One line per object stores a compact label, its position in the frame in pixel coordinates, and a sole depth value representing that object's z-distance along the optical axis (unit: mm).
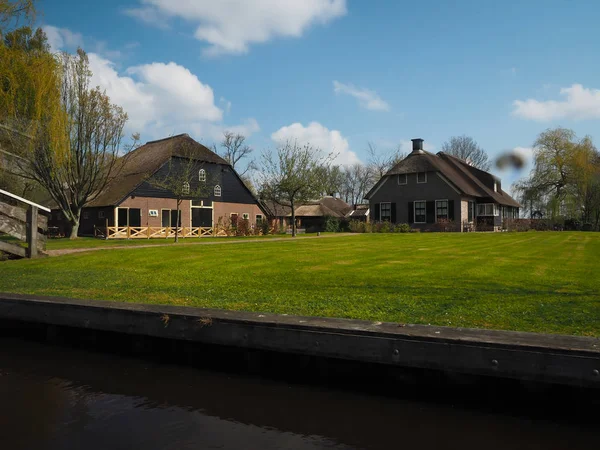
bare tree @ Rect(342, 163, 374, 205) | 82250
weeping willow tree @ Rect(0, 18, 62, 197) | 16406
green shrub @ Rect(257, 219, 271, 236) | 35594
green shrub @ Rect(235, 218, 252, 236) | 33656
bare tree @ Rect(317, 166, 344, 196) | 32969
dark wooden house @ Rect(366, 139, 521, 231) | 37594
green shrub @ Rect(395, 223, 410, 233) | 35938
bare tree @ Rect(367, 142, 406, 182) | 64375
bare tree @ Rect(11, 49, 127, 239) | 25406
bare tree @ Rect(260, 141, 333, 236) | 31312
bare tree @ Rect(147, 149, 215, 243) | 31520
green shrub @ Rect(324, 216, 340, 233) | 43375
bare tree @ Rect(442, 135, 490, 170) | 64812
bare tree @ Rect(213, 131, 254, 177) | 63344
